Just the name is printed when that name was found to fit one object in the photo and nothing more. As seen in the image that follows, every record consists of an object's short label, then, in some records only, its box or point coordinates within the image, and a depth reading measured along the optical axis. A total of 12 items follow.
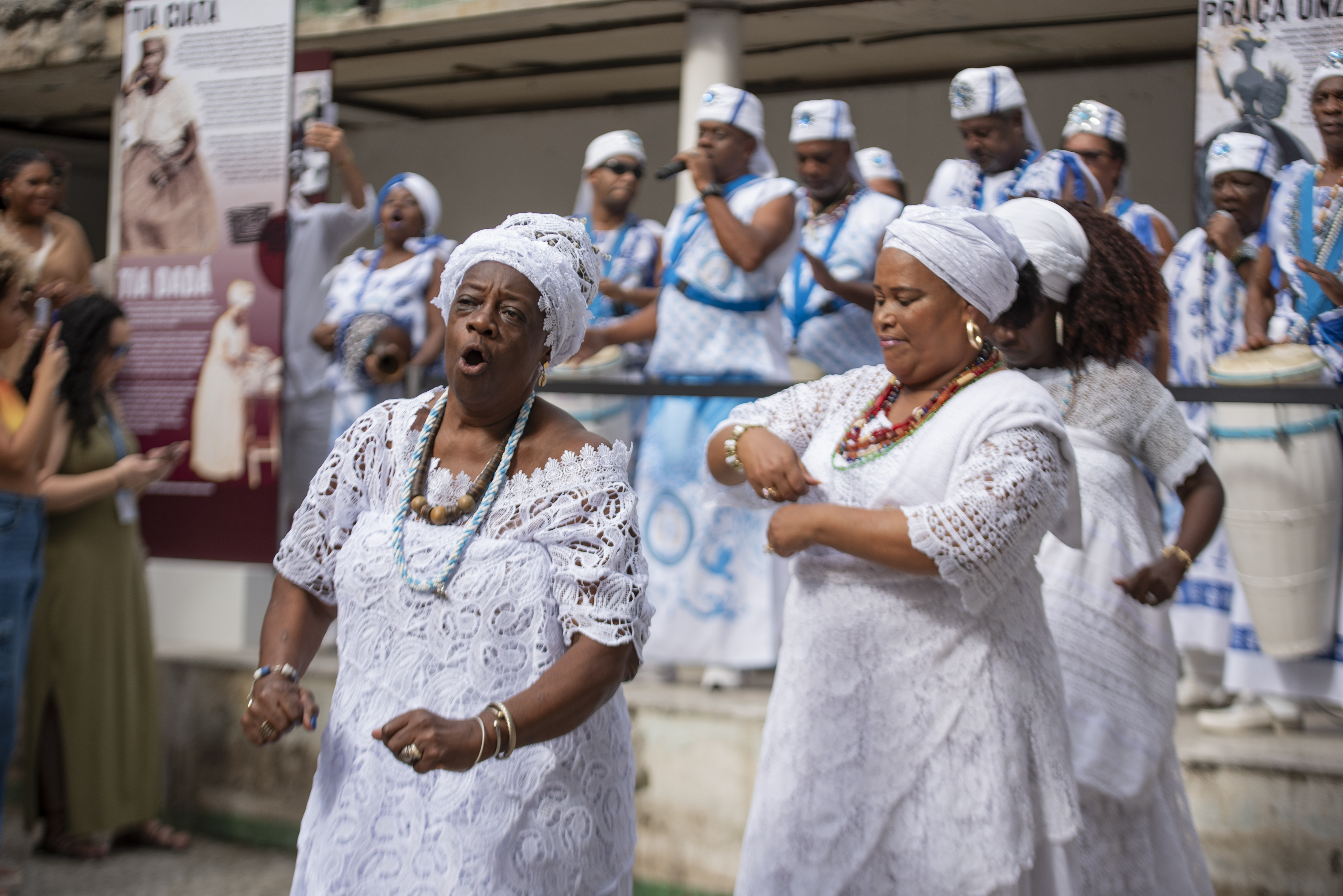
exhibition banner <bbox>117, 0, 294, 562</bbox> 6.02
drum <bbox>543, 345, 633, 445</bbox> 5.09
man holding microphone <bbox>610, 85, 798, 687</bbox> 4.89
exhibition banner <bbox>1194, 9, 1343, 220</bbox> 4.33
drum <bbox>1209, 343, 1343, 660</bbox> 3.98
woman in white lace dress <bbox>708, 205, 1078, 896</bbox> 2.51
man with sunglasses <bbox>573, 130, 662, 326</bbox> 5.99
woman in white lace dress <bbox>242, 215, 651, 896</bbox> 2.29
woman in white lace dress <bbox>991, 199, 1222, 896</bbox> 3.08
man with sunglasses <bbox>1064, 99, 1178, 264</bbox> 5.29
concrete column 7.40
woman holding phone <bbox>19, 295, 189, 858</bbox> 5.15
